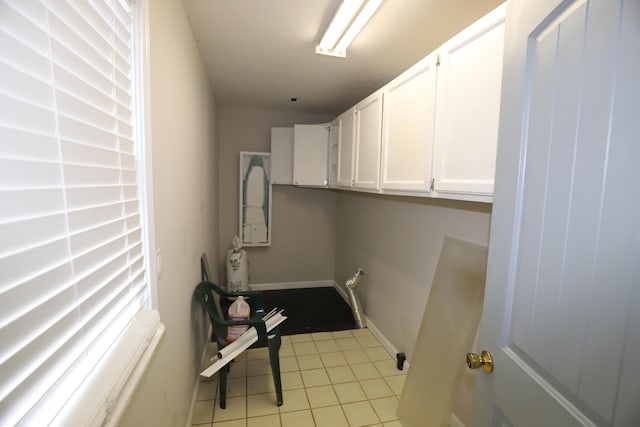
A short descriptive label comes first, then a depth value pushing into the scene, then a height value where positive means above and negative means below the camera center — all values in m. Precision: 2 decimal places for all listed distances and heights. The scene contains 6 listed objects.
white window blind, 0.45 -0.04
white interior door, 0.54 -0.07
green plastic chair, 1.95 -1.08
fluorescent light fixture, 1.45 +0.92
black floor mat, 3.07 -1.53
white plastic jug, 2.07 -1.00
